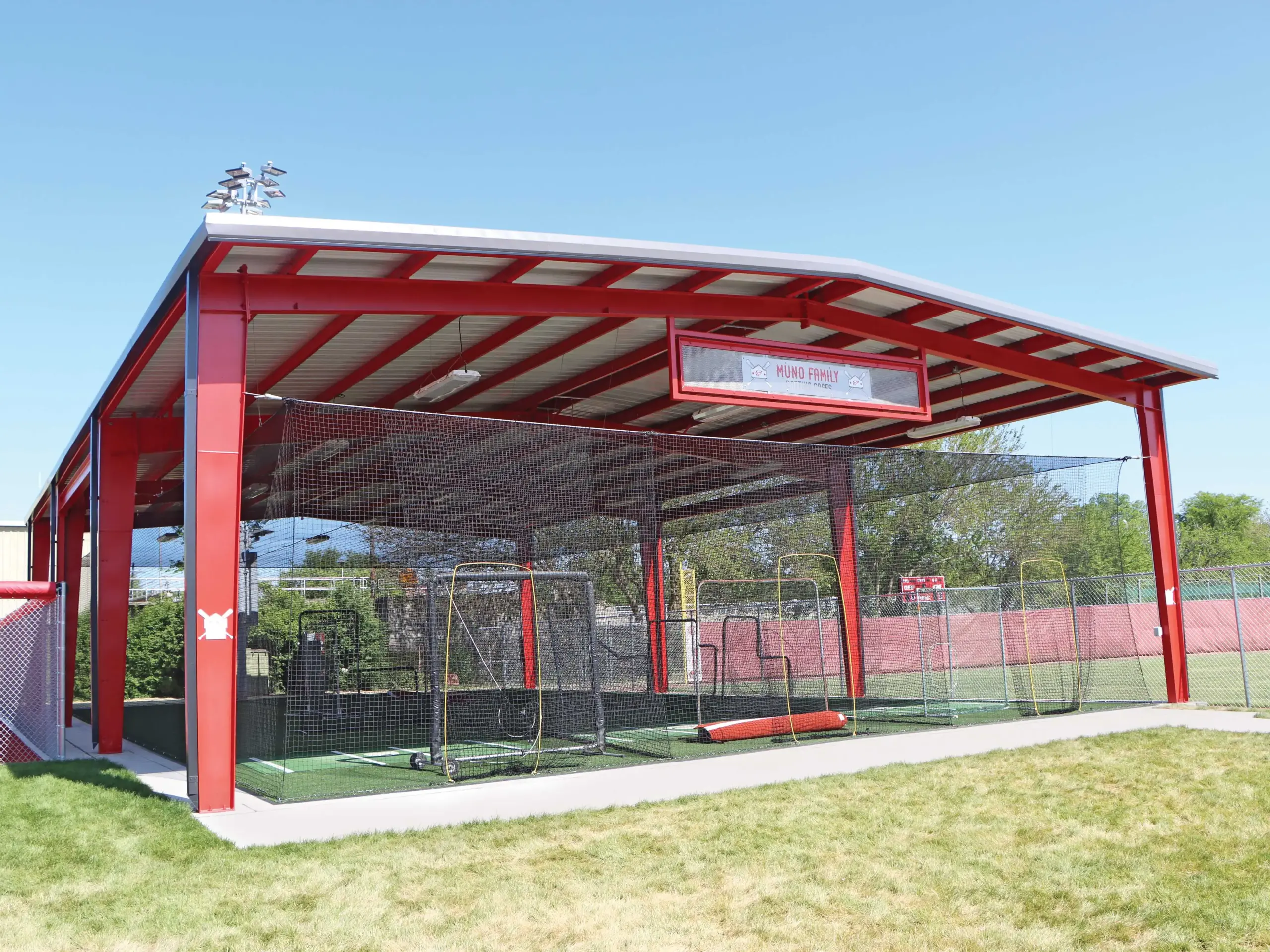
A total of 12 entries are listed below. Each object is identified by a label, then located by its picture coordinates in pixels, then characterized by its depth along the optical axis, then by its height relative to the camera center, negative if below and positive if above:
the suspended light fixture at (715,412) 14.16 +2.76
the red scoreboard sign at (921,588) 14.08 +0.14
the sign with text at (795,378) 10.55 +2.38
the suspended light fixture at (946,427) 16.45 +2.67
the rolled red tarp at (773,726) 11.41 -1.34
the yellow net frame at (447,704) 9.09 -0.76
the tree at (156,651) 22.20 -0.45
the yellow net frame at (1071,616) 12.87 -0.30
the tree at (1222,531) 62.31 +3.79
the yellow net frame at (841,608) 11.30 -0.07
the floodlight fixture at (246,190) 10.67 +4.51
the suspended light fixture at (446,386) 11.12 +2.60
